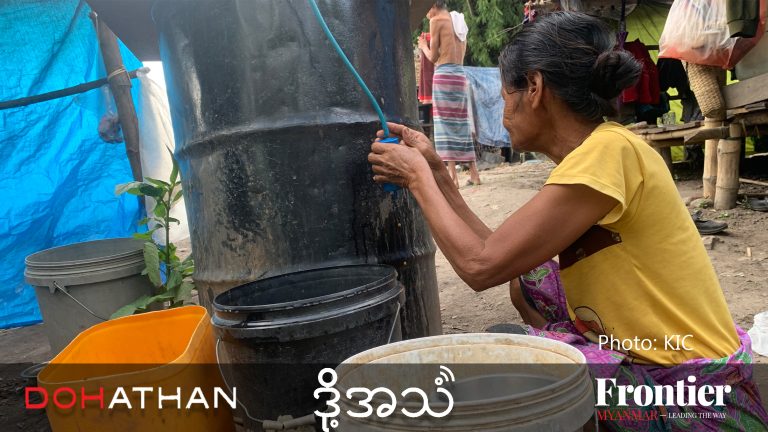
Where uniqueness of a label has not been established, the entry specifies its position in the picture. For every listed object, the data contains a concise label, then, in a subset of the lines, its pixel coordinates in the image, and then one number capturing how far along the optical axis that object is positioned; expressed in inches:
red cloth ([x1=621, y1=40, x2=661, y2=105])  264.5
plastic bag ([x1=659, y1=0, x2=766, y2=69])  170.1
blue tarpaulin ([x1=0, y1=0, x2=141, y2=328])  141.9
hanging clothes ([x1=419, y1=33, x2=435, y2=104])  315.0
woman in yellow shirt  51.2
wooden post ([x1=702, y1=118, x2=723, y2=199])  199.4
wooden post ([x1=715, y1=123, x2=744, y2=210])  185.5
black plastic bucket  48.6
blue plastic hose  60.1
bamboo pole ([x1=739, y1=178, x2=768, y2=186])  209.4
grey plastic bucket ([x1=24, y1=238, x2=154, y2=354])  102.0
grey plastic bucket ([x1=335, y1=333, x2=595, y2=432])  33.2
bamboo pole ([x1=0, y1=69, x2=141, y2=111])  138.7
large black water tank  69.6
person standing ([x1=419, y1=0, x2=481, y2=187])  265.3
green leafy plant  103.9
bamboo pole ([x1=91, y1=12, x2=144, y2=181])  140.7
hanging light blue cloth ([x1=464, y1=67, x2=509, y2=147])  361.4
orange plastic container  56.1
